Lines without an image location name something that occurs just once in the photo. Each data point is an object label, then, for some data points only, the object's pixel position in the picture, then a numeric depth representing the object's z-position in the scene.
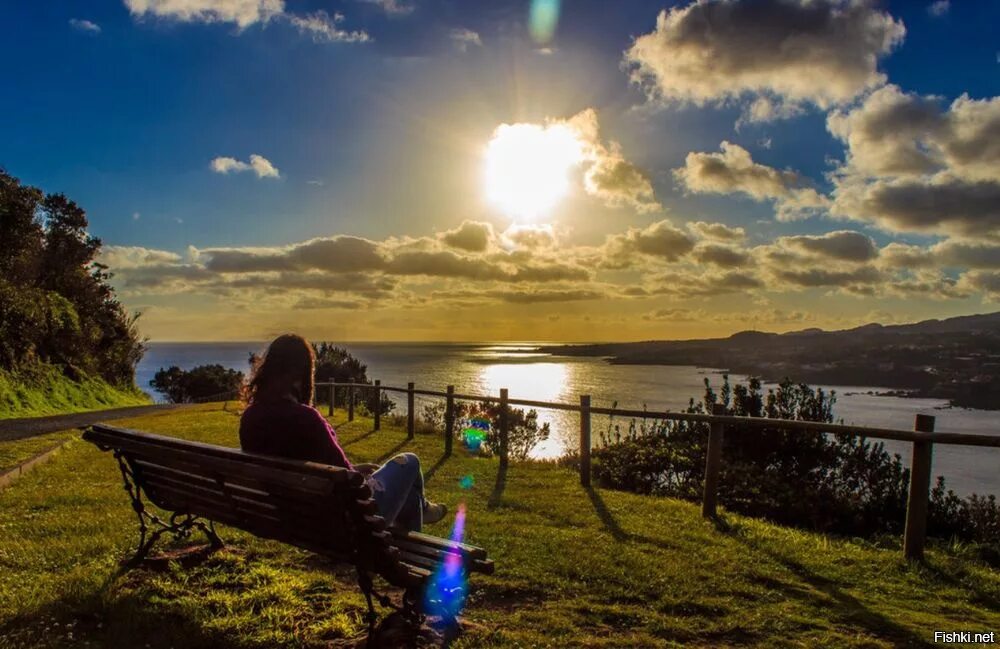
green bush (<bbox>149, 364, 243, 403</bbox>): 54.97
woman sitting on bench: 3.91
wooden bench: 3.21
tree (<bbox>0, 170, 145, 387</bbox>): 22.06
